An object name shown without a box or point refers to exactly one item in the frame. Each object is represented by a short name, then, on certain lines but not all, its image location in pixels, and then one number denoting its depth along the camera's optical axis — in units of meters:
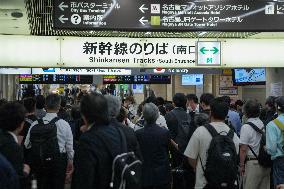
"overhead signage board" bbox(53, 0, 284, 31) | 6.09
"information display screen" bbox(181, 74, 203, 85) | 20.38
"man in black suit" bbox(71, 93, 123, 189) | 3.32
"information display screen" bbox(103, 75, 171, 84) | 18.77
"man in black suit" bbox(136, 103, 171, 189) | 5.82
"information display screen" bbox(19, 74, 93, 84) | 17.97
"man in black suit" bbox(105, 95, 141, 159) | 4.32
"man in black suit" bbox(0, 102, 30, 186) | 3.95
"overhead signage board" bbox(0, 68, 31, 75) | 15.33
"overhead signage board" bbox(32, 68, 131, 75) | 15.16
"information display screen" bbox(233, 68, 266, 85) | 15.98
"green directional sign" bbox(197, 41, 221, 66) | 8.11
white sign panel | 8.02
